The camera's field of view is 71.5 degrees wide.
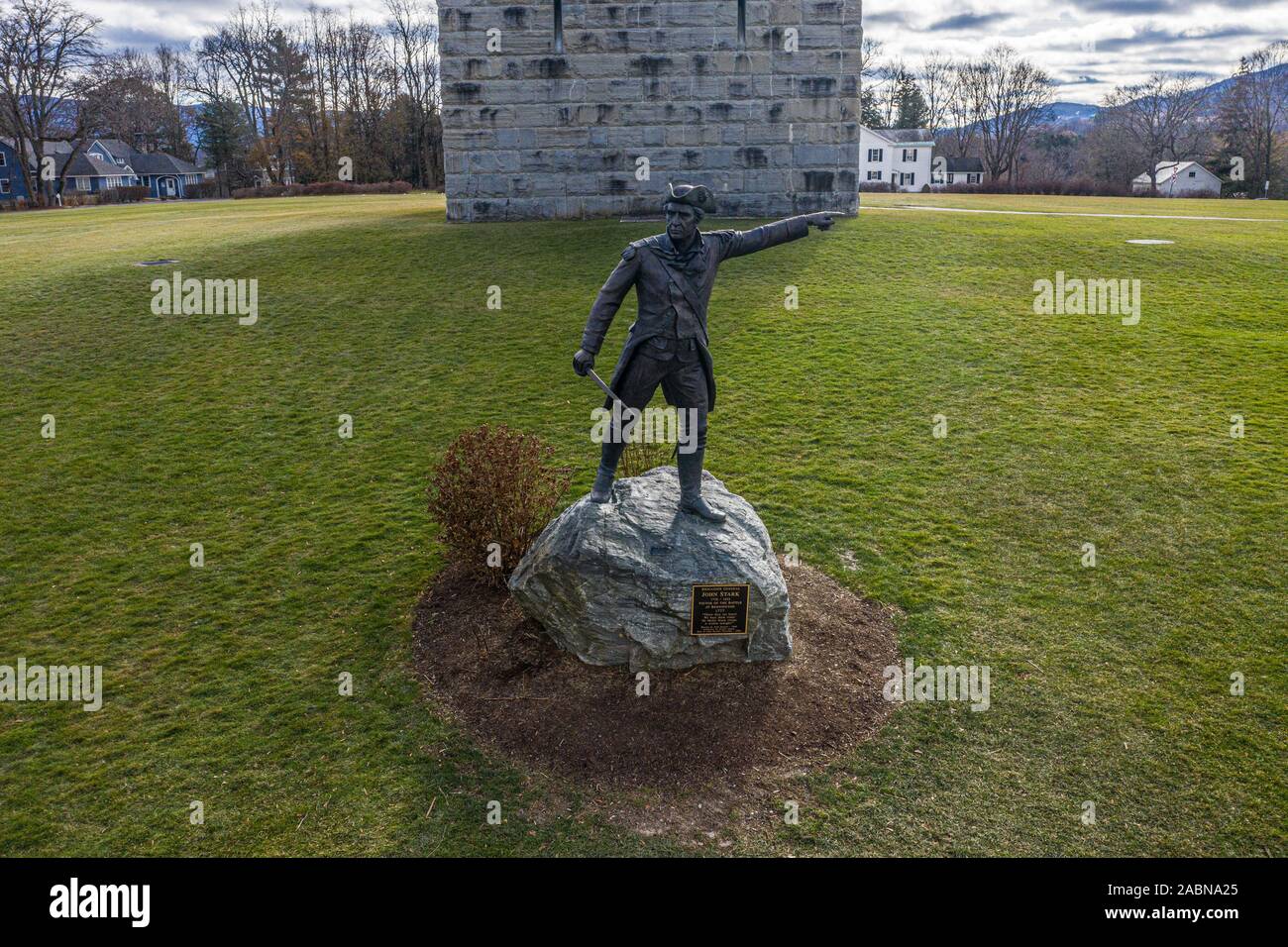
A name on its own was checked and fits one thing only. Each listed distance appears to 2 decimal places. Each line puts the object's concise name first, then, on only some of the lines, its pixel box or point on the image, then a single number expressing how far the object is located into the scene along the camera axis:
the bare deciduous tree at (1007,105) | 94.50
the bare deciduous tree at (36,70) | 58.84
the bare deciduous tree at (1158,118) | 90.00
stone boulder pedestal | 7.76
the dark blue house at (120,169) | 87.06
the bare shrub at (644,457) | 9.99
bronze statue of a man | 7.60
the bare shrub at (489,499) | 8.88
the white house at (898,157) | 92.56
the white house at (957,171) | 97.81
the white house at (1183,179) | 91.31
